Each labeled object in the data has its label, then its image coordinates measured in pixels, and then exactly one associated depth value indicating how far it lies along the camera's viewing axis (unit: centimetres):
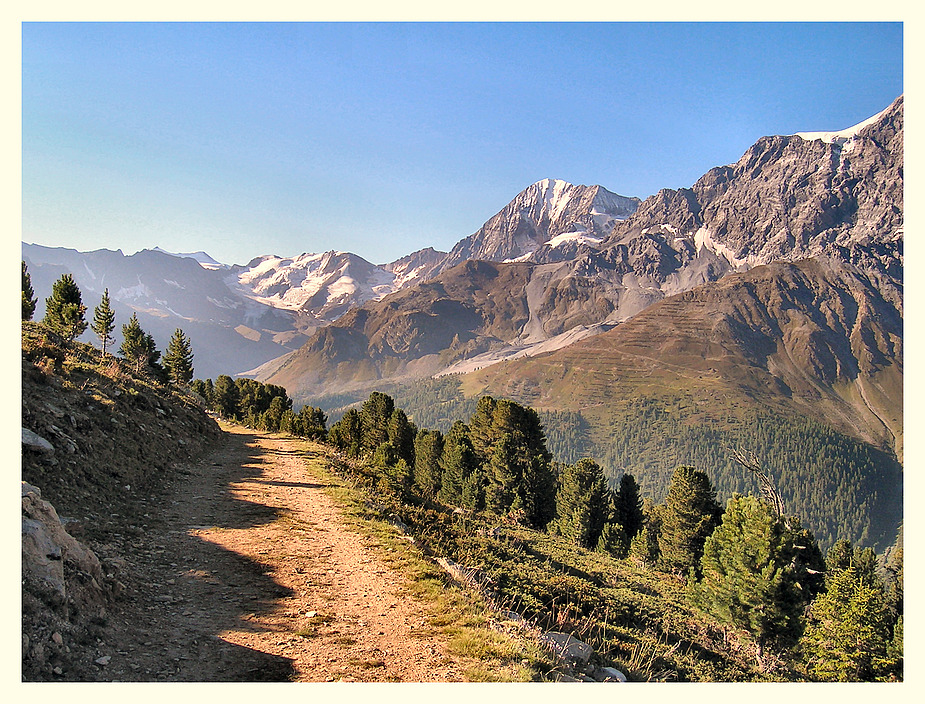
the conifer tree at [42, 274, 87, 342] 5012
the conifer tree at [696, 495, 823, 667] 2691
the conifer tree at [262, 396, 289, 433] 7094
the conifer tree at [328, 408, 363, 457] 4687
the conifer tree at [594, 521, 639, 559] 6341
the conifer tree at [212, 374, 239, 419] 10125
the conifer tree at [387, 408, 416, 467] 6450
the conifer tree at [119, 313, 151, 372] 6911
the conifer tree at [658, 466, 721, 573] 5609
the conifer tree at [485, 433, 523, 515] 5166
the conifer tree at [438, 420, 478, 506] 5394
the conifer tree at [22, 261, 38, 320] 4428
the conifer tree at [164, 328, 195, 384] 8731
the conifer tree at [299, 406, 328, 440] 5675
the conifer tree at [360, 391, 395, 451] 6544
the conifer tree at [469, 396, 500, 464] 5781
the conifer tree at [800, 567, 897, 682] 2388
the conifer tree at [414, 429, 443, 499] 6307
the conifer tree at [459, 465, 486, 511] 5162
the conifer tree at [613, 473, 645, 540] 7475
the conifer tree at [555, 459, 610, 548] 6669
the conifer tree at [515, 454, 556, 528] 5169
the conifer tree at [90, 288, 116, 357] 6812
